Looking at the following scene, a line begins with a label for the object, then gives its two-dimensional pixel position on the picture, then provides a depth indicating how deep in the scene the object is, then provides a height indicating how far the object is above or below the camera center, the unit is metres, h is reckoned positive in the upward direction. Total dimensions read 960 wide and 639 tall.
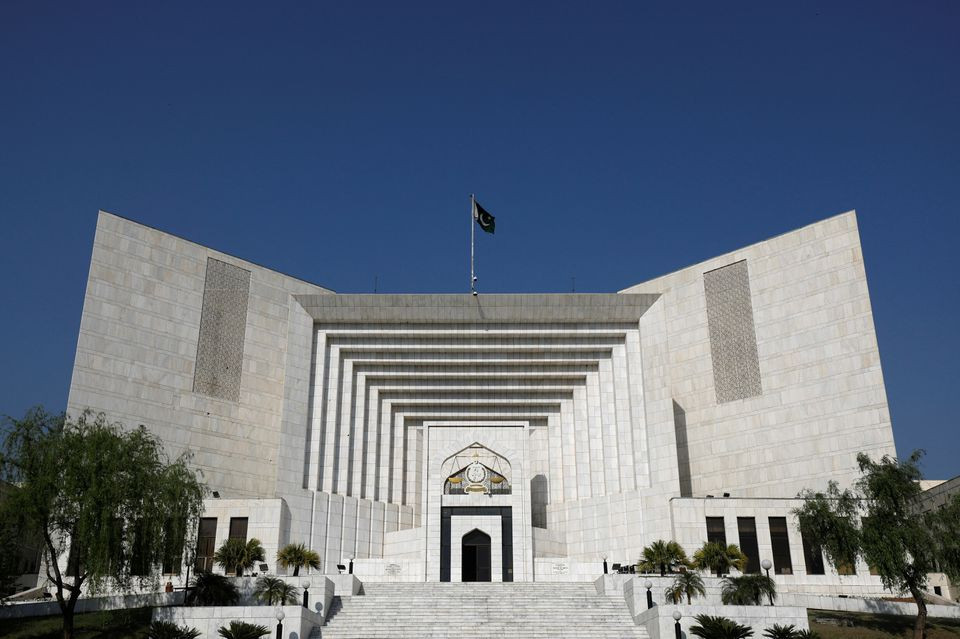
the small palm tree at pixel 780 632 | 23.05 -1.23
